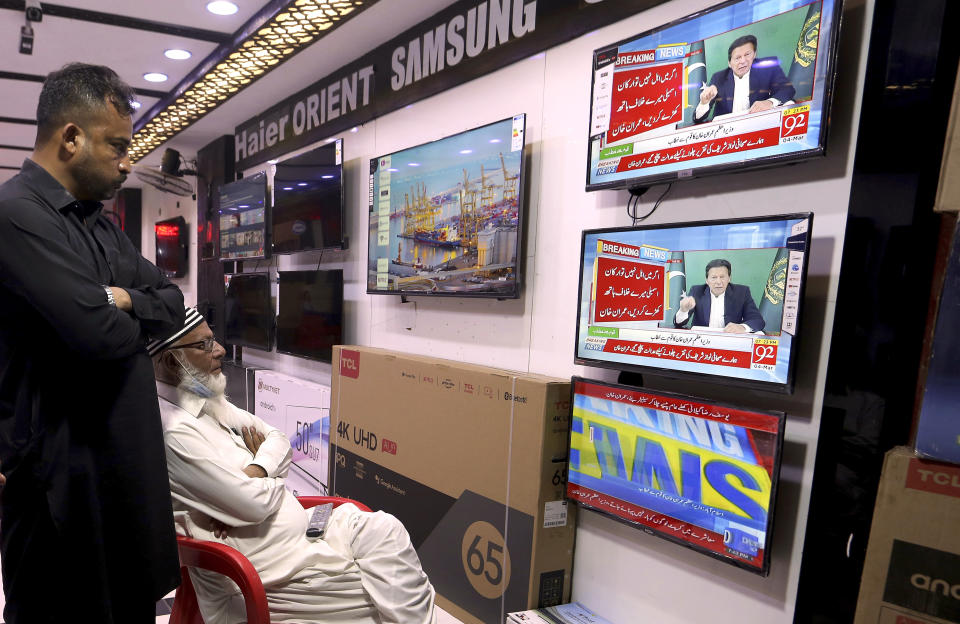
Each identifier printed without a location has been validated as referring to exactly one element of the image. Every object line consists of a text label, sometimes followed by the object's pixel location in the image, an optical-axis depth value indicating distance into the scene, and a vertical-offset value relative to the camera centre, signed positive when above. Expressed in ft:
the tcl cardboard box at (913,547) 3.17 -1.39
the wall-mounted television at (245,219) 14.78 +0.99
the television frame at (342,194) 11.68 +1.32
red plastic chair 4.80 -2.67
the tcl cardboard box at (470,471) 6.98 -2.77
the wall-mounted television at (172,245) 21.65 +0.28
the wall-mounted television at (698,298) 4.96 -0.16
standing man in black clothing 3.95 -1.03
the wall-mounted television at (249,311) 14.65 -1.42
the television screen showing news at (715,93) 4.82 +1.75
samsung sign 7.61 +3.35
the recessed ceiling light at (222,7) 9.77 +4.14
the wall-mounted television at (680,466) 5.14 -1.80
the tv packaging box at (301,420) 11.99 -3.52
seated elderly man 5.32 -2.63
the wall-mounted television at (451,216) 7.93 +0.79
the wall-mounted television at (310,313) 12.08 -1.14
